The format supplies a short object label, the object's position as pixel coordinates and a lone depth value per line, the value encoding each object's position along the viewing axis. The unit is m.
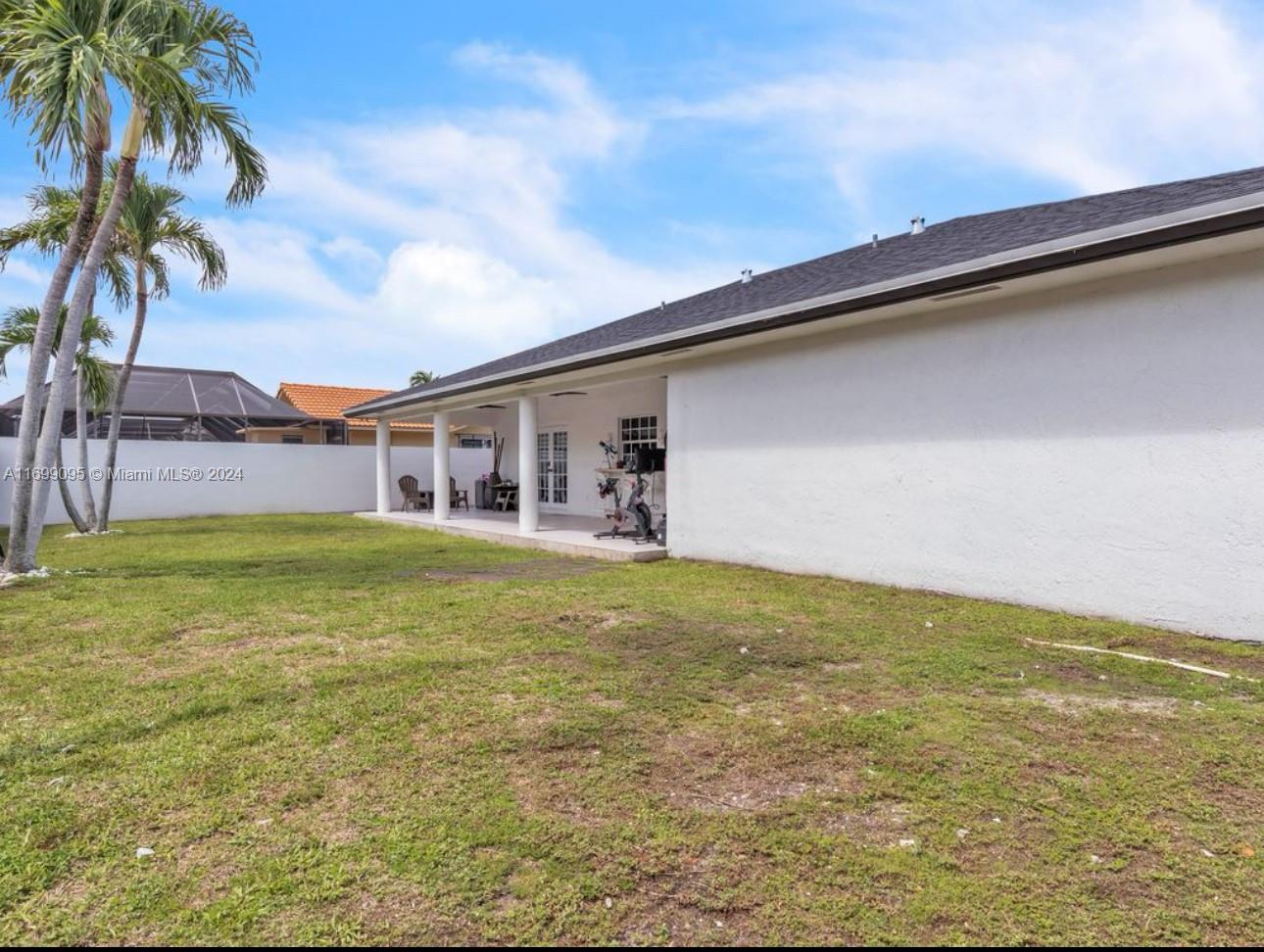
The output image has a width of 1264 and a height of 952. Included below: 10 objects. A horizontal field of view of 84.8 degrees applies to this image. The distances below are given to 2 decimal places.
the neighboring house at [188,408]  21.45
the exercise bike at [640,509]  10.50
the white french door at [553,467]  16.36
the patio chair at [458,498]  17.96
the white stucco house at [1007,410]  4.88
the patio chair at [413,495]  17.22
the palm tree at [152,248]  11.95
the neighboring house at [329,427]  28.56
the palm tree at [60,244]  10.59
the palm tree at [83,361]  12.49
